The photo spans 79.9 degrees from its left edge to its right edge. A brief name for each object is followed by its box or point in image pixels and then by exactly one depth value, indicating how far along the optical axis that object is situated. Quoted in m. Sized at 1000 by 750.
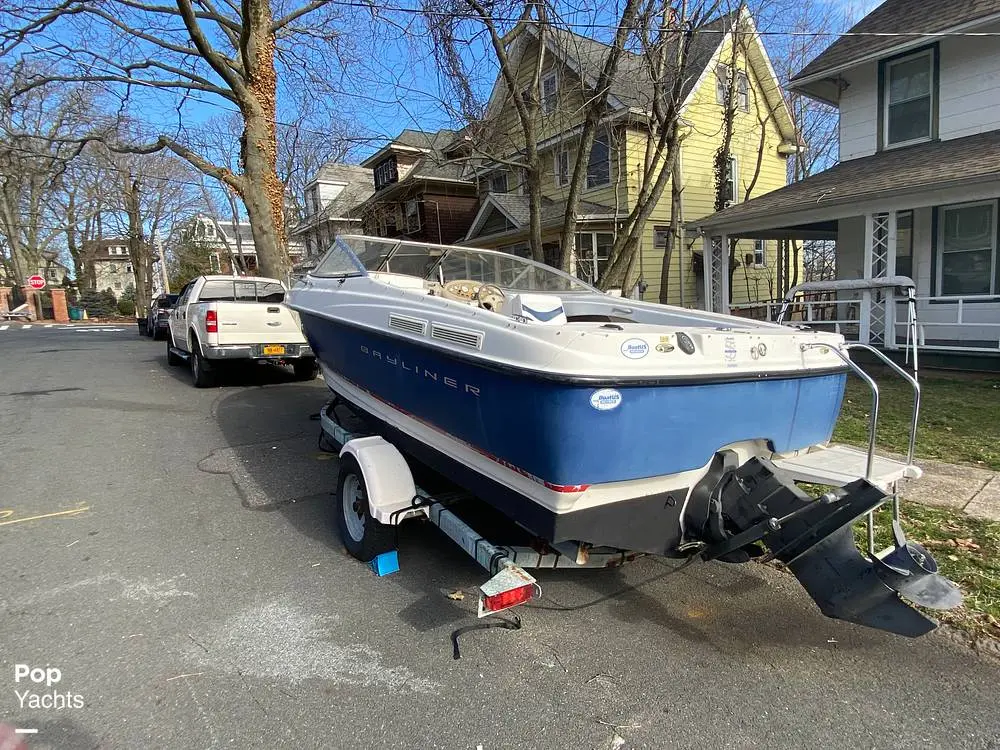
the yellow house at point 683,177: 15.03
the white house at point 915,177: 9.65
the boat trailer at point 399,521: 2.71
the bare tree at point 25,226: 38.03
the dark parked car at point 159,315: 17.69
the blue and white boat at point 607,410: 2.49
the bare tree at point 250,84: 13.46
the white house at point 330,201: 32.66
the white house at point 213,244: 45.32
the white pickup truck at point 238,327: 8.84
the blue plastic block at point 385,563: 3.55
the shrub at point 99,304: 41.31
